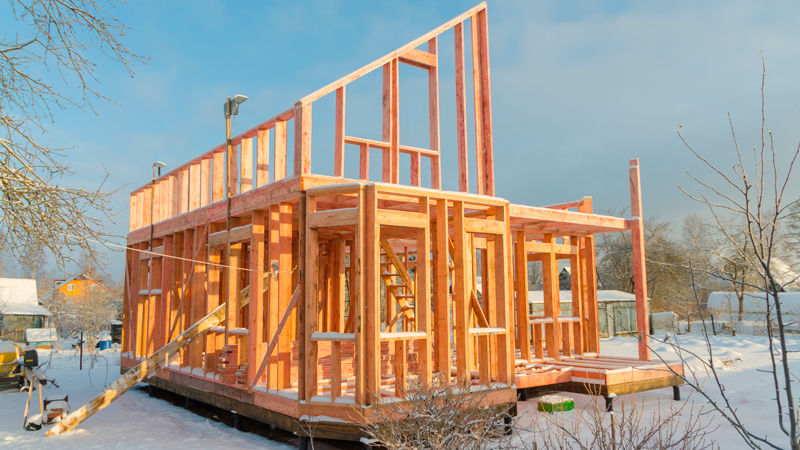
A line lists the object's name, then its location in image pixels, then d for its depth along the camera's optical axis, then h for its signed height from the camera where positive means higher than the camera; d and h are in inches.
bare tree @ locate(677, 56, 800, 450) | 89.4 +15.9
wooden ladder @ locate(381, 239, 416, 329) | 399.5 +4.6
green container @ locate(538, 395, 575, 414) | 351.9 -79.0
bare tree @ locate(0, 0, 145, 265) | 184.5 +44.3
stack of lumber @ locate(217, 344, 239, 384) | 343.6 -48.0
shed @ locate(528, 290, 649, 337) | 1015.4 -40.6
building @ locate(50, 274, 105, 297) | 1146.0 +9.8
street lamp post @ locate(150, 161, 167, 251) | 502.0 +98.1
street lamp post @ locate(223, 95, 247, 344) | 358.6 +98.9
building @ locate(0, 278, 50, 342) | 1178.8 -41.6
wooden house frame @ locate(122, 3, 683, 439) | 279.7 +9.4
